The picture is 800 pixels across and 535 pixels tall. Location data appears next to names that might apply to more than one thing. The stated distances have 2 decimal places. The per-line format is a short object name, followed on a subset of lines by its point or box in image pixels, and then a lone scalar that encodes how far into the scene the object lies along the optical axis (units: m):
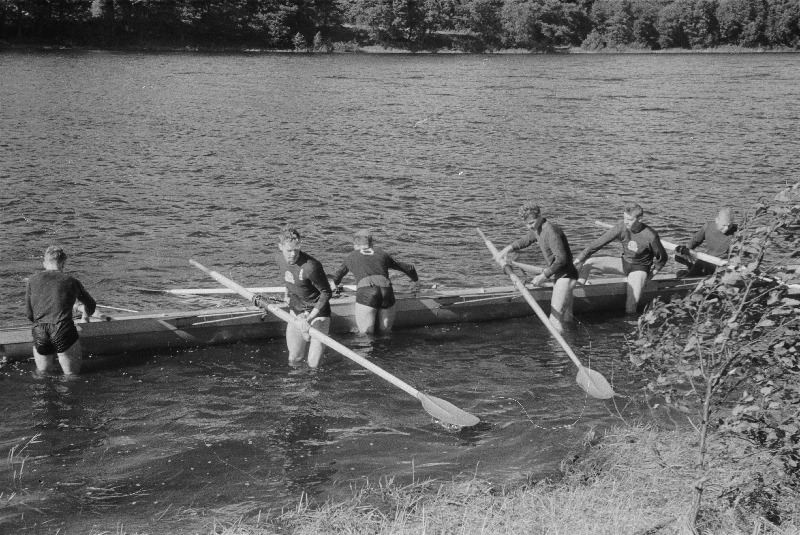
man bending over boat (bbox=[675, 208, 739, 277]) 17.06
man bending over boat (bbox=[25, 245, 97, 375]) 13.05
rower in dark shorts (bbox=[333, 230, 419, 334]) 14.95
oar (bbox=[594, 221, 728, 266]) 16.57
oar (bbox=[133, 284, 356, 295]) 15.42
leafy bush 7.45
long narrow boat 14.47
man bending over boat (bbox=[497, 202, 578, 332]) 15.76
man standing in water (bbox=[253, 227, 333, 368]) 13.30
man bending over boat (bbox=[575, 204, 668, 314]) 16.59
